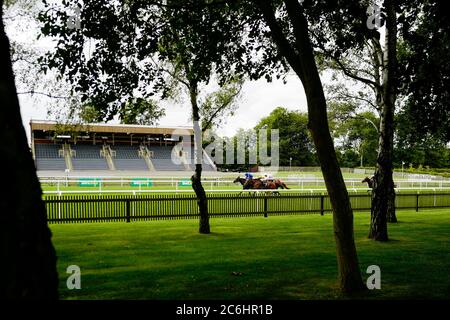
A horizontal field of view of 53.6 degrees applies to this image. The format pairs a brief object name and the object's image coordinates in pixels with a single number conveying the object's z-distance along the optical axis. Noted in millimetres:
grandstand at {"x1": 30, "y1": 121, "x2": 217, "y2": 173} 59875
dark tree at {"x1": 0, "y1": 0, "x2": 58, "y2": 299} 2807
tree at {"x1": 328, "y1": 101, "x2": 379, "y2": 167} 98312
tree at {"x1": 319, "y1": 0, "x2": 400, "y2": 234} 14312
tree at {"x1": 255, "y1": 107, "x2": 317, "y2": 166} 100750
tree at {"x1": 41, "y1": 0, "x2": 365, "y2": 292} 7602
